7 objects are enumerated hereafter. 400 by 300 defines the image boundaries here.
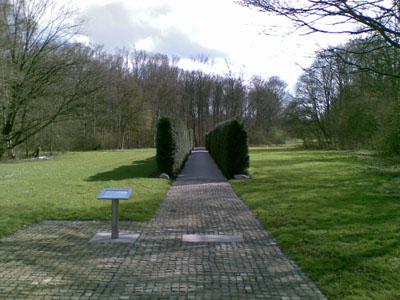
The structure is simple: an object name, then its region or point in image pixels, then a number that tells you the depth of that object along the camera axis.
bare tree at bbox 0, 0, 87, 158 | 22.39
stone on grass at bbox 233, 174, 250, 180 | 14.76
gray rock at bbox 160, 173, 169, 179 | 15.15
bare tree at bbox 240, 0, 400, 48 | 7.27
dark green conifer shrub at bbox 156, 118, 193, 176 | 15.37
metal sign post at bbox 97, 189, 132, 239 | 5.73
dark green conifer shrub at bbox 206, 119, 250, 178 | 14.78
